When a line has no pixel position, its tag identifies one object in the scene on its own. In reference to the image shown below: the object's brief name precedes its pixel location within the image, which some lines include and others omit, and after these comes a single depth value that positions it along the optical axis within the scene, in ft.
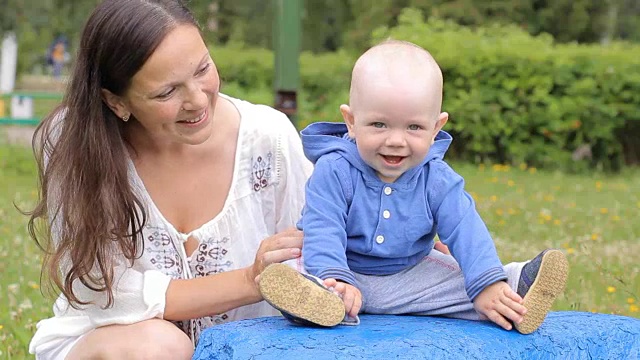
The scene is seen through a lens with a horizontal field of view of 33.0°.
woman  9.51
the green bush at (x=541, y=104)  34.78
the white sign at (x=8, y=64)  80.59
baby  8.61
